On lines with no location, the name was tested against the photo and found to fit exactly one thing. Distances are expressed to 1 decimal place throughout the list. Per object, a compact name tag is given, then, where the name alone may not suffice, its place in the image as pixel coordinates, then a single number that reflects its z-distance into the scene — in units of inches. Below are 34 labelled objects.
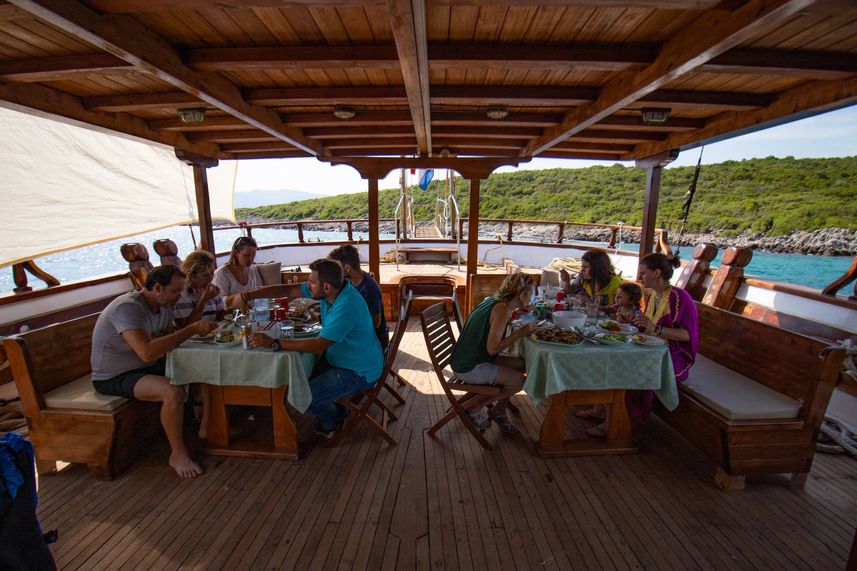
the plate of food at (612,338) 96.2
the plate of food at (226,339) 94.6
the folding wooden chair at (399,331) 102.1
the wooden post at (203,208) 216.4
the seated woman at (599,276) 138.6
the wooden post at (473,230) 214.4
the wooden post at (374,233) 215.3
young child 112.0
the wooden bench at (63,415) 89.9
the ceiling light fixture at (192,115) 134.1
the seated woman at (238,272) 141.1
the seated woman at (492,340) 95.9
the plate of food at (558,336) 96.5
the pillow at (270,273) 222.4
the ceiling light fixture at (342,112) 139.6
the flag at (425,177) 468.8
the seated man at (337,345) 93.5
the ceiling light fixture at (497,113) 139.2
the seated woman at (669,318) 101.1
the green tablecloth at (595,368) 93.0
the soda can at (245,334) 91.9
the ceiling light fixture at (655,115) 132.5
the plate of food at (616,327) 101.5
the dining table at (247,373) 91.7
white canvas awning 177.8
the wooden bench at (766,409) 87.6
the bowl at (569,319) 105.4
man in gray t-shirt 89.0
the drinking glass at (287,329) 98.2
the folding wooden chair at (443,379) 102.0
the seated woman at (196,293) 116.7
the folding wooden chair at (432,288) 218.7
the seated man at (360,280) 121.7
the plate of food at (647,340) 95.5
